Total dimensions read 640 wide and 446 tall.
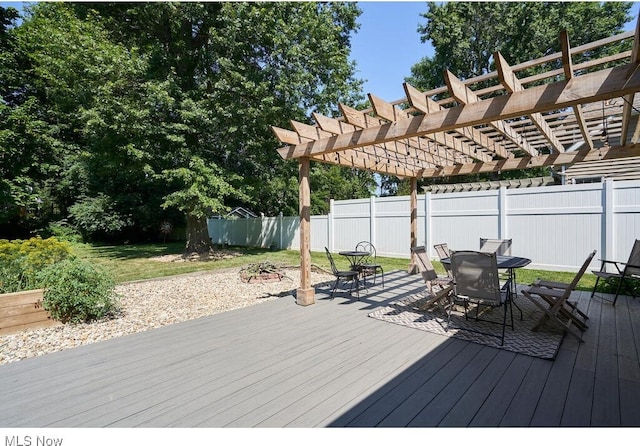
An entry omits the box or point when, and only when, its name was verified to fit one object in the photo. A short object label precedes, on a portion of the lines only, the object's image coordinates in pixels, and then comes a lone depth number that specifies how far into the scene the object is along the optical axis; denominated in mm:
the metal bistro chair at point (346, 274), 5305
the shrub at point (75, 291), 4109
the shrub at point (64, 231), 17266
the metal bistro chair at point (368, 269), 5960
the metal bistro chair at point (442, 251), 5527
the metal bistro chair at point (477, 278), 3584
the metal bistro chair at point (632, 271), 4754
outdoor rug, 3328
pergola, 2576
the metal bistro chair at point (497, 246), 6231
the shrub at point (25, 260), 4359
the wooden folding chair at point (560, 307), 3521
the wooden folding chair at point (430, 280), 4344
